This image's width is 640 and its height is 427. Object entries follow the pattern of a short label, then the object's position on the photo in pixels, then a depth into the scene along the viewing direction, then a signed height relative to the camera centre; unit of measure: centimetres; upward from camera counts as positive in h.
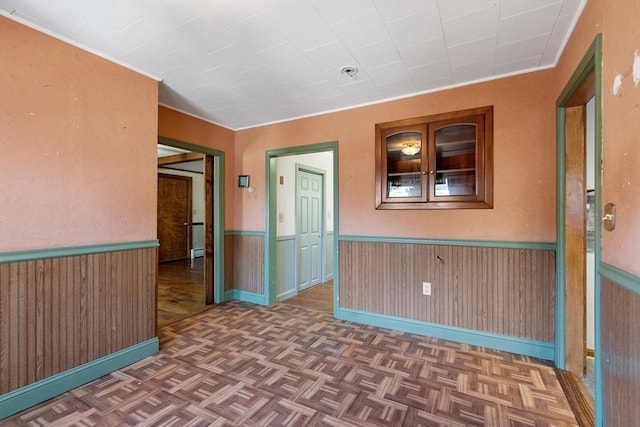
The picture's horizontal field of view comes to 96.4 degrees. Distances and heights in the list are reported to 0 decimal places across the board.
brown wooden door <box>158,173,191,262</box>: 695 -4
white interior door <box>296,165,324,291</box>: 454 -17
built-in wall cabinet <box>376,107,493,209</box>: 266 +54
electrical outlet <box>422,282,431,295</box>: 289 -74
